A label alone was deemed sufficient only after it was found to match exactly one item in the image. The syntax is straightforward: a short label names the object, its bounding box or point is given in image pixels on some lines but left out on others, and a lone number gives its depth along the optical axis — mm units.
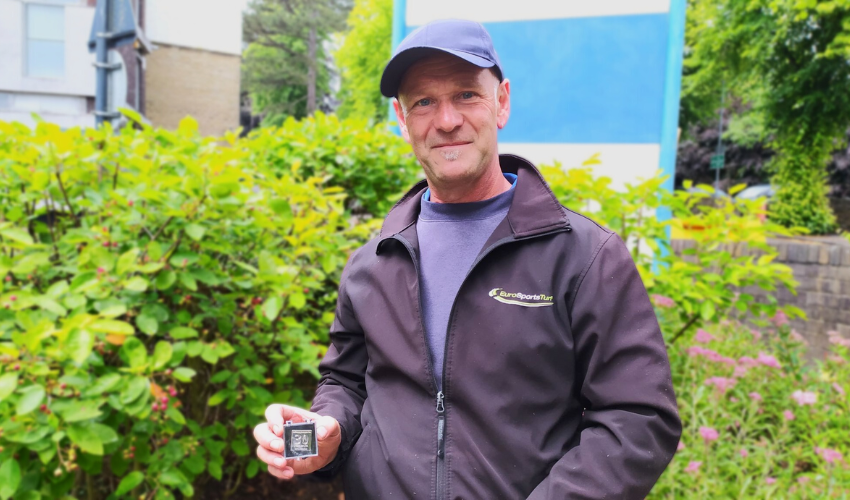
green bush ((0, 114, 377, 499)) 1972
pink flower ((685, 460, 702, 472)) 2800
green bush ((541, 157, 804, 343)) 3166
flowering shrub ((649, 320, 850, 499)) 2967
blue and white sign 5230
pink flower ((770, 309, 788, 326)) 4101
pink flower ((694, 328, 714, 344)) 3586
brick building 10508
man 1310
